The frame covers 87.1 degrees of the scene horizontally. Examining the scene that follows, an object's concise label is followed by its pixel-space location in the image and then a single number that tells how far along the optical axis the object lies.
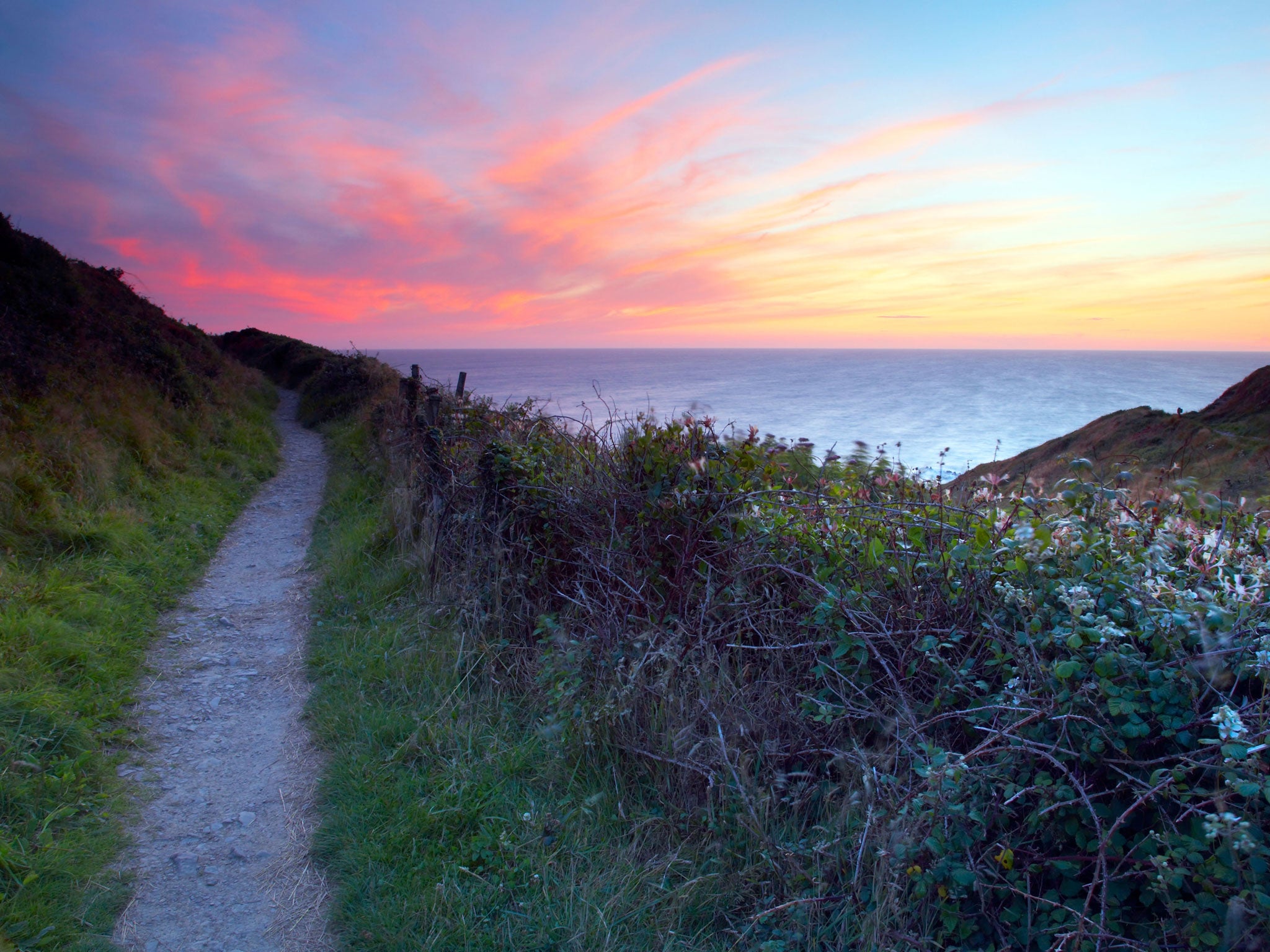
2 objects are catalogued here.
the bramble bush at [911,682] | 2.15
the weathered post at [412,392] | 9.34
